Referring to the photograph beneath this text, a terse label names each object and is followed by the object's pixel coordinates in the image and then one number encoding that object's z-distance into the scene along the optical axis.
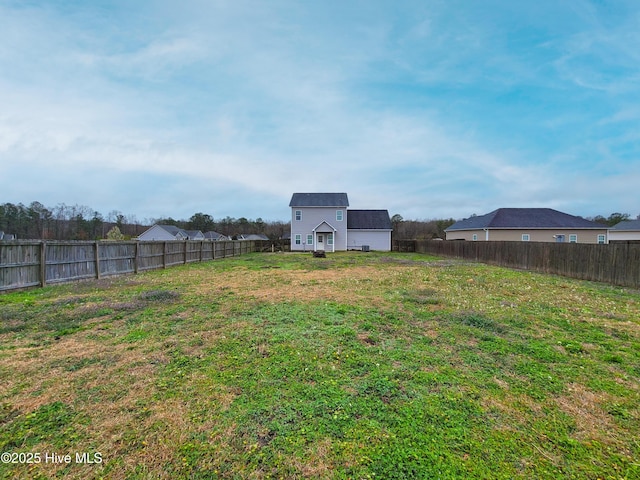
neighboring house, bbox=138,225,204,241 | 51.53
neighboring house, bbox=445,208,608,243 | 25.80
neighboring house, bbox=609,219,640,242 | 34.47
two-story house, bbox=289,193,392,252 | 31.61
